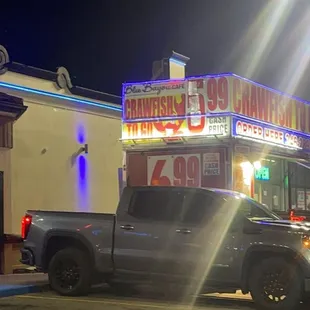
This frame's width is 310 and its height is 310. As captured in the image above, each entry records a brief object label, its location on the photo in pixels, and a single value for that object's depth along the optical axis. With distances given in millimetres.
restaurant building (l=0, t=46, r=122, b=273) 15336
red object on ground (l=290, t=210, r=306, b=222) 15680
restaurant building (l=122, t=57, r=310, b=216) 16125
